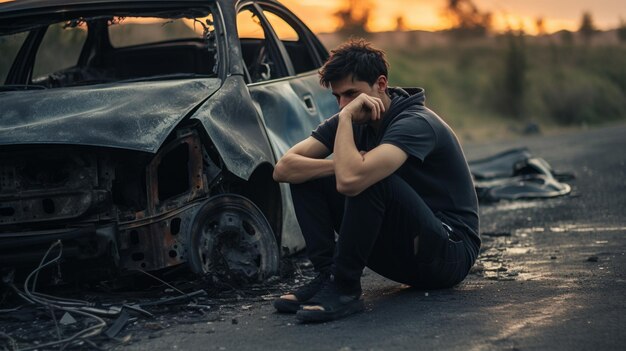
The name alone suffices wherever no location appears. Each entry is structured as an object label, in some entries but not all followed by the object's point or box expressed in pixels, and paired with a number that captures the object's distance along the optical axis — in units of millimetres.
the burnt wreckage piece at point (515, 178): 11289
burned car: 5863
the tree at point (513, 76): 38375
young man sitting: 5301
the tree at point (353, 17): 62750
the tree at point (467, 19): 66438
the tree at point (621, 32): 55750
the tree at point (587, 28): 64025
